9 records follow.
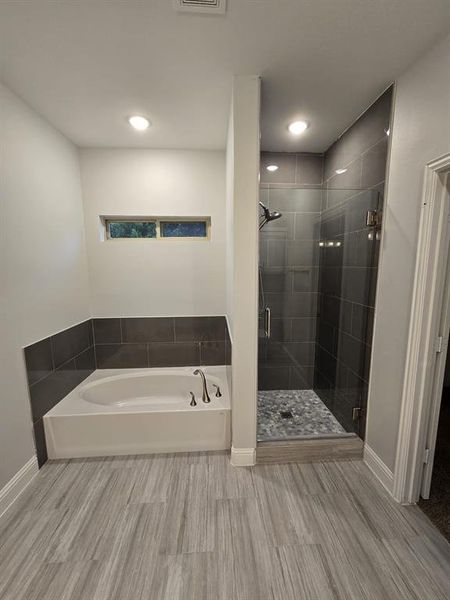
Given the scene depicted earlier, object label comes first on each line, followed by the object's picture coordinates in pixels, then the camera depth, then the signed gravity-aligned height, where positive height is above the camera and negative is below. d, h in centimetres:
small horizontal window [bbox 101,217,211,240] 264 +40
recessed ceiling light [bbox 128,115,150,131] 191 +112
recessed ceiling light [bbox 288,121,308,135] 199 +112
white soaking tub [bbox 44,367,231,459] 190 -126
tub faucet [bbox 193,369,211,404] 207 -109
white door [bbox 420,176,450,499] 136 -68
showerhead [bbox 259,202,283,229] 232 +45
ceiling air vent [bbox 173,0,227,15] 105 +110
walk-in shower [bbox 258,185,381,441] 195 -44
